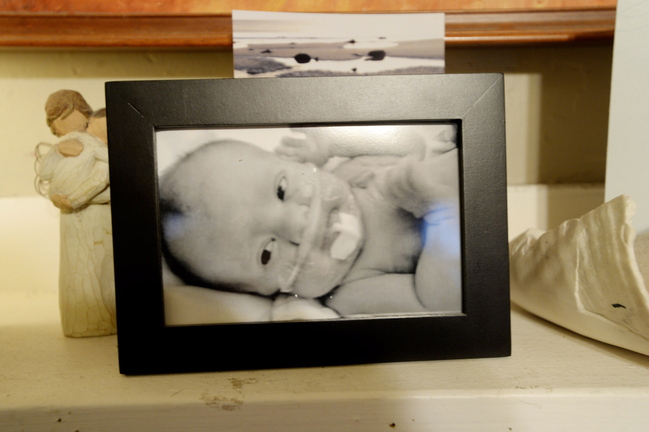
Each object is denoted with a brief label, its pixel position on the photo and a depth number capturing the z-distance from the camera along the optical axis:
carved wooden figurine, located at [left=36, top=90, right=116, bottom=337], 0.56
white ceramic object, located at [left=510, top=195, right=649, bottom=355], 0.44
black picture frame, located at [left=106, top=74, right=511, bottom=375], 0.47
